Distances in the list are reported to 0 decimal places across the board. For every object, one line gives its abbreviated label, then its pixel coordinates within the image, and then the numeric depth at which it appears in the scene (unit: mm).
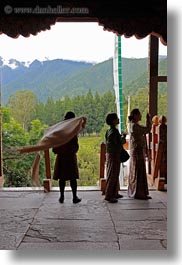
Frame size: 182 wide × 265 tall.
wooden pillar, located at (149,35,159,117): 6574
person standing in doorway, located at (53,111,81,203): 5043
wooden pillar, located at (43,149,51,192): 6013
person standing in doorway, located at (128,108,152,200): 5344
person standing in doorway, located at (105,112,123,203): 5199
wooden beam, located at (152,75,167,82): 6613
